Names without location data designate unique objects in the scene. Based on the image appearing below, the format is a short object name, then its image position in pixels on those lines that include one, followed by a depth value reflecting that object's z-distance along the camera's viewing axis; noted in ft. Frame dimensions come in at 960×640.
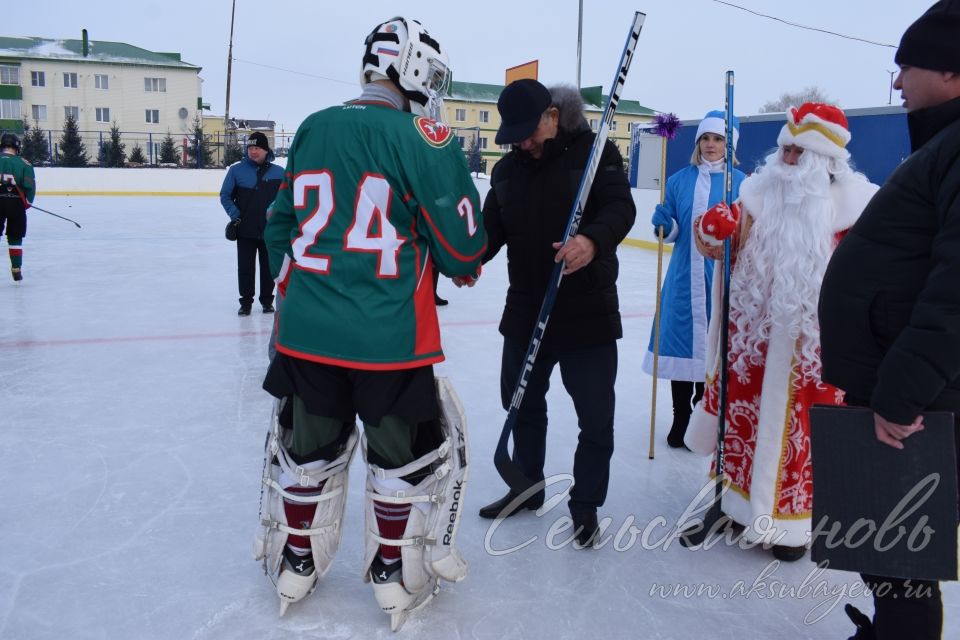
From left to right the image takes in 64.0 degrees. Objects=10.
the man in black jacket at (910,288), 4.21
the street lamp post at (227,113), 80.02
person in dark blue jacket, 18.40
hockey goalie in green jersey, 5.77
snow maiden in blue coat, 10.49
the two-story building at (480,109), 147.23
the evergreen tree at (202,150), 75.56
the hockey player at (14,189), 23.30
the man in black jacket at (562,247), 7.04
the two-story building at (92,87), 122.52
